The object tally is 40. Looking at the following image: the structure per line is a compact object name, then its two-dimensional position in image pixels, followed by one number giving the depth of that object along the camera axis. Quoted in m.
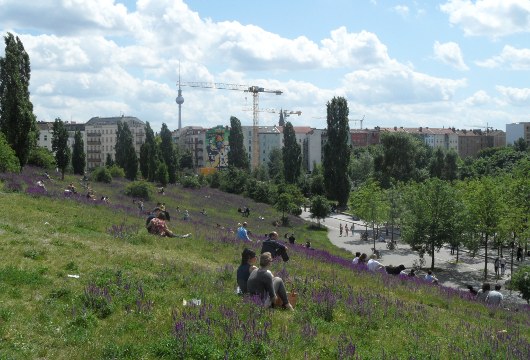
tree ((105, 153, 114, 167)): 97.70
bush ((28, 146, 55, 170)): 62.88
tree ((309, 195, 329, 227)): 59.59
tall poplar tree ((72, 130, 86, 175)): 75.00
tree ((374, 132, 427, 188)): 85.12
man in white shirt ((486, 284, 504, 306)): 17.97
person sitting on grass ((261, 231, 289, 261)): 17.09
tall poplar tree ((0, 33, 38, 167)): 44.75
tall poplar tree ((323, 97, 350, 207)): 75.38
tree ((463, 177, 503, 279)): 35.34
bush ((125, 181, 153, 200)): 54.88
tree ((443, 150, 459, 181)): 101.50
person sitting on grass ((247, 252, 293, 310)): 10.48
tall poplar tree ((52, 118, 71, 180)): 61.94
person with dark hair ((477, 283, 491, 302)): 18.81
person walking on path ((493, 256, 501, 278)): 33.91
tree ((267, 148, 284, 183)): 143.62
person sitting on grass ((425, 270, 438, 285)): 22.72
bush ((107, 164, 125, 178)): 76.81
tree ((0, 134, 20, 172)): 38.44
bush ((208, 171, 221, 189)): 90.56
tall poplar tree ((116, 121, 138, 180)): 83.19
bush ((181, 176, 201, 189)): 80.69
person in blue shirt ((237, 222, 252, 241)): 23.55
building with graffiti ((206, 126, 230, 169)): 172.25
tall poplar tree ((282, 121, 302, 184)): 90.81
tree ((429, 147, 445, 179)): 101.62
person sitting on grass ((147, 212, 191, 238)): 20.36
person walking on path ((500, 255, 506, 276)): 35.09
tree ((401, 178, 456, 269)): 34.25
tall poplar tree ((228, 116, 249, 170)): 109.62
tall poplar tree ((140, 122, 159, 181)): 83.69
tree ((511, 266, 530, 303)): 22.23
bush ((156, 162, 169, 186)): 80.62
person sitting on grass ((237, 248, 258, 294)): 11.44
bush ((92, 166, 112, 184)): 66.88
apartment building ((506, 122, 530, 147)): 186.62
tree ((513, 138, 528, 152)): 147.45
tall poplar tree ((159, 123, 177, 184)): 87.57
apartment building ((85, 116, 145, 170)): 172.38
